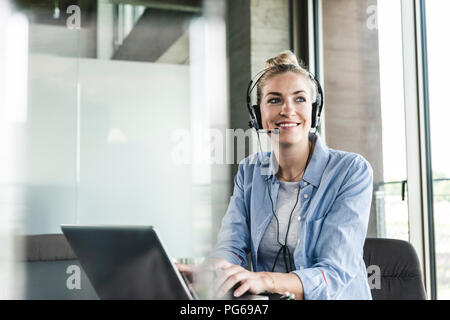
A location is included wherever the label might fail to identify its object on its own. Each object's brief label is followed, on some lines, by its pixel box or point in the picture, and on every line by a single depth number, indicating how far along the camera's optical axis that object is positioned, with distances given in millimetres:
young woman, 1099
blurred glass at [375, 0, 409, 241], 2572
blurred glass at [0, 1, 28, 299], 3281
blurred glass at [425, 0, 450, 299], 2297
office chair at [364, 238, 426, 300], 1465
